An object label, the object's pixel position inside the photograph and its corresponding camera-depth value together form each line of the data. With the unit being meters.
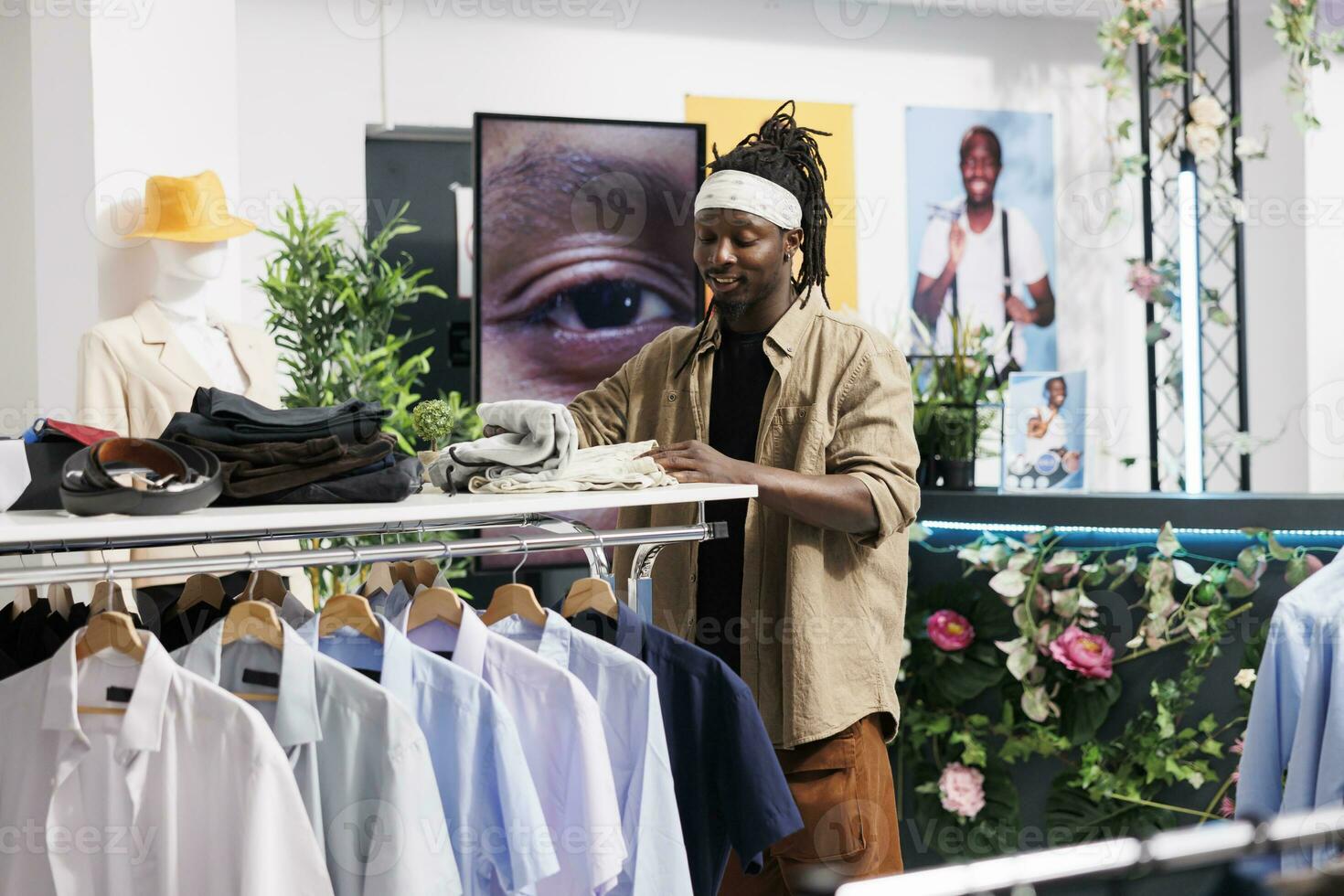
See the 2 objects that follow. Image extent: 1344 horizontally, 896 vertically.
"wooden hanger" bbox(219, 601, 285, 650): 1.67
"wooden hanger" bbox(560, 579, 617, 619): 1.98
